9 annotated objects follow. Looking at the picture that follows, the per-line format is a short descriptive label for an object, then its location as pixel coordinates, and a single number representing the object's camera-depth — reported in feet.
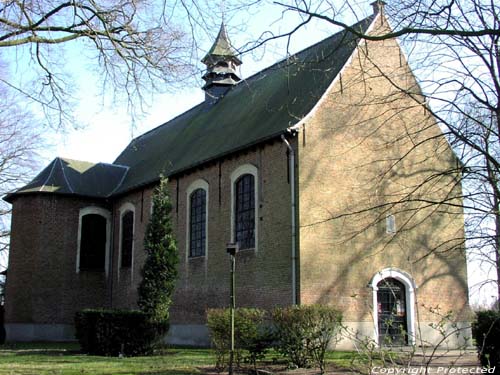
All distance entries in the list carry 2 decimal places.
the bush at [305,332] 35.47
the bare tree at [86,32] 27.73
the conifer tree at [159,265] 51.19
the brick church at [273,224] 52.54
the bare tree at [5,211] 96.58
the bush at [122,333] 48.14
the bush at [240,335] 36.19
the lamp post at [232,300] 34.08
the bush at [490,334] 31.03
